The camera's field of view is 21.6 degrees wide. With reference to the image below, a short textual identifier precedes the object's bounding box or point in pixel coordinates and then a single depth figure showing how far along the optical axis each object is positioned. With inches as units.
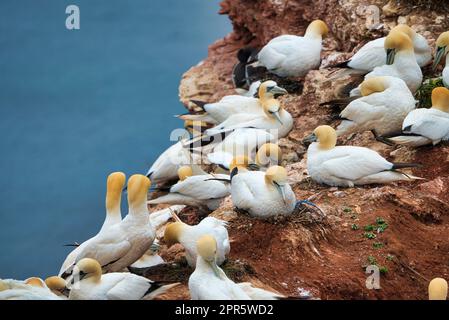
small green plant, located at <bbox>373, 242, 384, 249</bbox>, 364.2
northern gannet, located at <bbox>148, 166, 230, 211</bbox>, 443.5
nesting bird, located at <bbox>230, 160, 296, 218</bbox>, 366.0
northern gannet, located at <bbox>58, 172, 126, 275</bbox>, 376.2
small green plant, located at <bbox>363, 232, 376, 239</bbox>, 370.6
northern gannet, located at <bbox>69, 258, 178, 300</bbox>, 313.7
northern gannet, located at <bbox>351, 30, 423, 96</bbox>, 474.9
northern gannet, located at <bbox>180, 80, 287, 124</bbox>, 522.3
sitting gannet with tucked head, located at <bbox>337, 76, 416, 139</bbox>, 445.1
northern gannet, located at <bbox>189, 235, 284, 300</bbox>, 298.5
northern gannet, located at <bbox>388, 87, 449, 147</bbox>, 422.9
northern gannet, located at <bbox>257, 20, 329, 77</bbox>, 546.3
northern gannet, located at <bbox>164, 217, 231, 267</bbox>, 337.8
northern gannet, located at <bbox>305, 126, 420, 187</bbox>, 401.1
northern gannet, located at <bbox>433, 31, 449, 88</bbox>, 477.4
